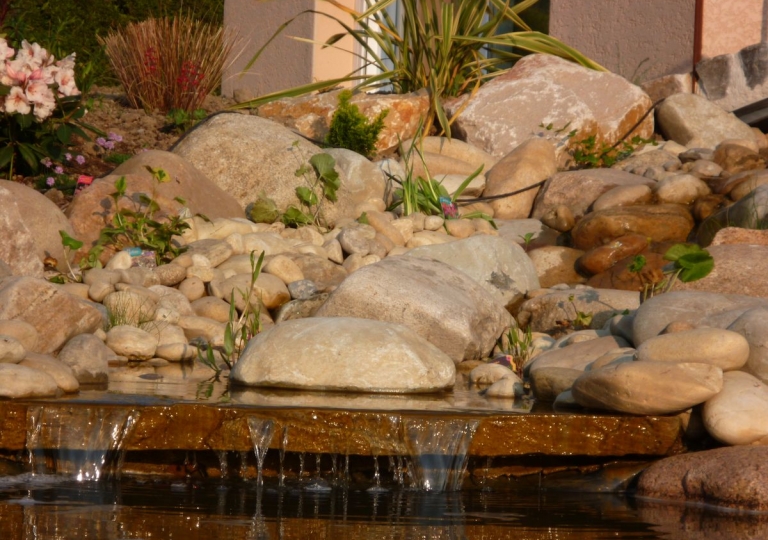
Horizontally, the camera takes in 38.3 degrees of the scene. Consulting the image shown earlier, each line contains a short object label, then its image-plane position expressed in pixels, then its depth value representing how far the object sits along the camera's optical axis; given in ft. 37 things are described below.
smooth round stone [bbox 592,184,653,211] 27.94
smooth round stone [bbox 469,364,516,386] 18.39
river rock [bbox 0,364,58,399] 14.66
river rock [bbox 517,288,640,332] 21.83
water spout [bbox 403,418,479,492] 14.05
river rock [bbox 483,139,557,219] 30.37
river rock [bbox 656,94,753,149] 33.58
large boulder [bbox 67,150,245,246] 24.57
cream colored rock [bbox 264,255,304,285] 23.49
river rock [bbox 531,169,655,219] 29.04
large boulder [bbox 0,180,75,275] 23.03
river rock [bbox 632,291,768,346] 17.02
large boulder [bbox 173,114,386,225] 27.96
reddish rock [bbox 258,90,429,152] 33.63
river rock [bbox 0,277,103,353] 17.51
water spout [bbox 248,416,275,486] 13.91
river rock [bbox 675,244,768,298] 20.39
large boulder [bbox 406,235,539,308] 23.82
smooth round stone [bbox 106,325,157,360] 19.54
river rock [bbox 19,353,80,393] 15.69
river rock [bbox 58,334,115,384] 17.03
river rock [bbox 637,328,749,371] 14.99
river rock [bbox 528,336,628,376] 17.56
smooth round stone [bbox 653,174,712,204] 27.86
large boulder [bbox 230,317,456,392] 16.51
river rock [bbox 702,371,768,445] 14.21
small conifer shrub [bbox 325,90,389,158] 31.35
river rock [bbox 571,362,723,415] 14.42
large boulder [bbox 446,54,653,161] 33.42
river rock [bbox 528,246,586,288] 26.00
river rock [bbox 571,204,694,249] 26.40
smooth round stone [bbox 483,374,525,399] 17.11
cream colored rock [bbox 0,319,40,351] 16.70
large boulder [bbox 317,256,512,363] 19.45
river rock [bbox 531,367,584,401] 16.57
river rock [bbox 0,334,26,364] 15.38
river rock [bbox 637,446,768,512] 13.01
